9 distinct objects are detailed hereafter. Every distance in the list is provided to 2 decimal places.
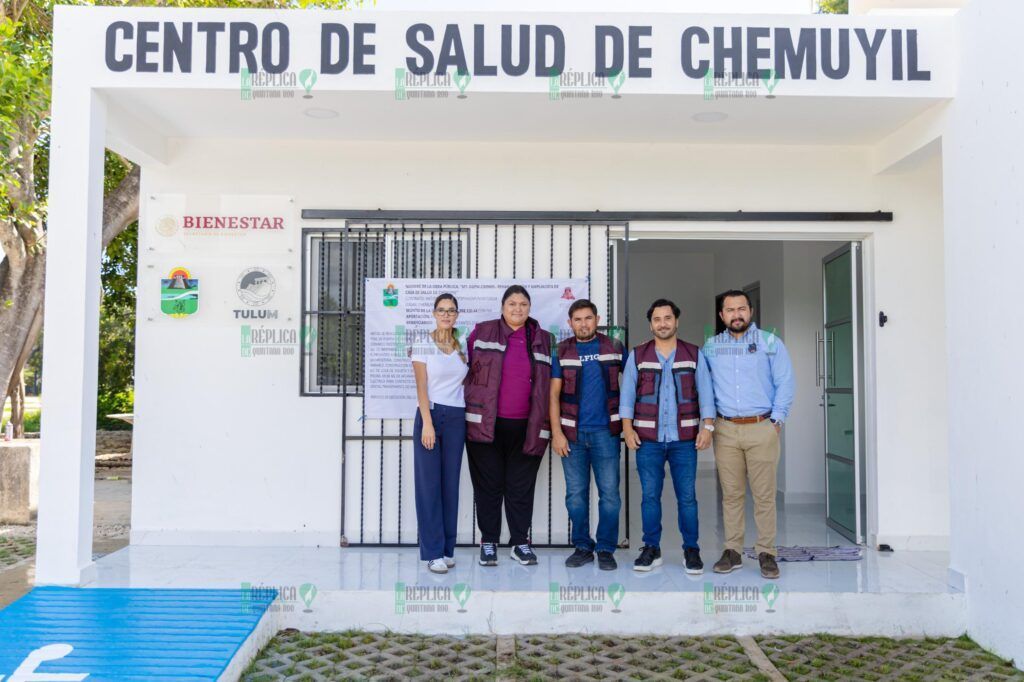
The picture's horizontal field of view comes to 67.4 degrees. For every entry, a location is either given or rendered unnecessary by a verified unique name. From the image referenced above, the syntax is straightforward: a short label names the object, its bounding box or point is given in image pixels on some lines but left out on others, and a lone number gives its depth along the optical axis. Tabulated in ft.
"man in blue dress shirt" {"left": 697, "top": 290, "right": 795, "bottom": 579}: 13.50
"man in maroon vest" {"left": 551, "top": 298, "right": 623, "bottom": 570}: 14.11
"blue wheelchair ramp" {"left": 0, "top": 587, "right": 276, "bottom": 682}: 9.86
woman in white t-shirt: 13.87
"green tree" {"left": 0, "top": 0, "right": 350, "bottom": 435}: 18.11
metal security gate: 16.20
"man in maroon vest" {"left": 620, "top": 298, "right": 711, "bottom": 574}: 13.80
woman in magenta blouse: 14.02
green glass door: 17.04
